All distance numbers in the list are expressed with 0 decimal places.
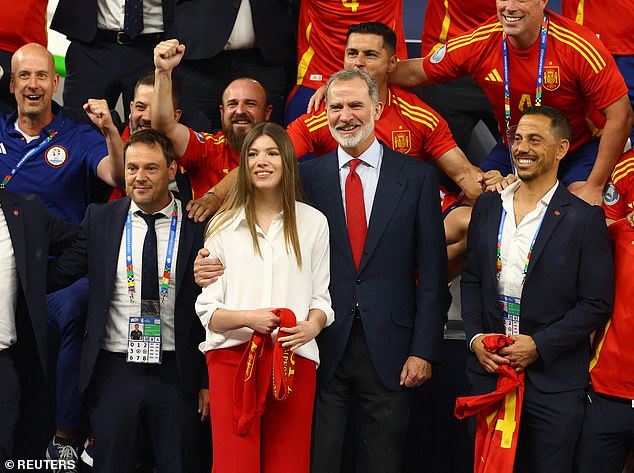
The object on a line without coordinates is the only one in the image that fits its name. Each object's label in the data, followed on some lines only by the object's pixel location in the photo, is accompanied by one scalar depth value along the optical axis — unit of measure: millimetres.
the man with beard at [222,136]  9711
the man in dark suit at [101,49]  11578
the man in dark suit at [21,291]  8383
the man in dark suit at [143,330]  8367
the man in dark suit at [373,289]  7898
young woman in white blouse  7305
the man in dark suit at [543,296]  7582
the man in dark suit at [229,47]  11219
